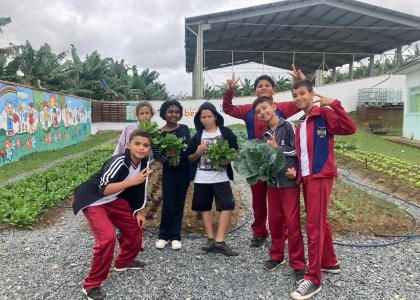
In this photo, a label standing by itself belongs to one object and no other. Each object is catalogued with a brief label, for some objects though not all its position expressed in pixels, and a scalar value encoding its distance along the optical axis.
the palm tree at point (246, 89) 24.76
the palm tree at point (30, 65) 19.53
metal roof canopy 19.67
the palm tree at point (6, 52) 17.41
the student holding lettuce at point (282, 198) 3.29
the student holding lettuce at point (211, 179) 3.87
